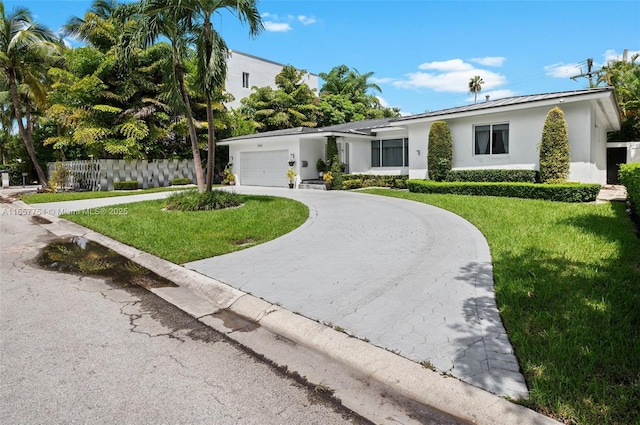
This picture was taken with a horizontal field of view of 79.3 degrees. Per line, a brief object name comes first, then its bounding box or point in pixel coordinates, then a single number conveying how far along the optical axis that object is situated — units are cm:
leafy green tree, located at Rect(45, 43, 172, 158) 2094
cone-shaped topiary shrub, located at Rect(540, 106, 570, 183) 1325
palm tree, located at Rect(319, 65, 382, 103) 3797
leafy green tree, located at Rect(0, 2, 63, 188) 1906
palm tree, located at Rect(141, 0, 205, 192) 1010
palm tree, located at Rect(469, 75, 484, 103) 4862
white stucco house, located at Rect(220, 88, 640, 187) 1355
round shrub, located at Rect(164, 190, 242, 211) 1162
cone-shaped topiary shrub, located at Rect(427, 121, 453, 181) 1633
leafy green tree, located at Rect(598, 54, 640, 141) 2225
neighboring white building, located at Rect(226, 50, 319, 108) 3384
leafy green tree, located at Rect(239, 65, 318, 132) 3044
